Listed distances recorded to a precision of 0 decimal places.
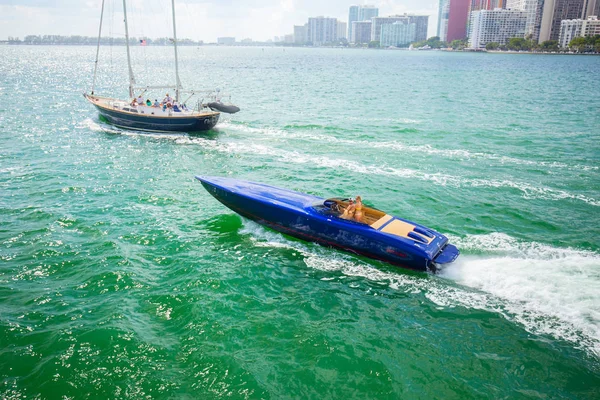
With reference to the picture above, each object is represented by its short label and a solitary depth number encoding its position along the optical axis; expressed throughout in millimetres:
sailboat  34344
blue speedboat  14648
